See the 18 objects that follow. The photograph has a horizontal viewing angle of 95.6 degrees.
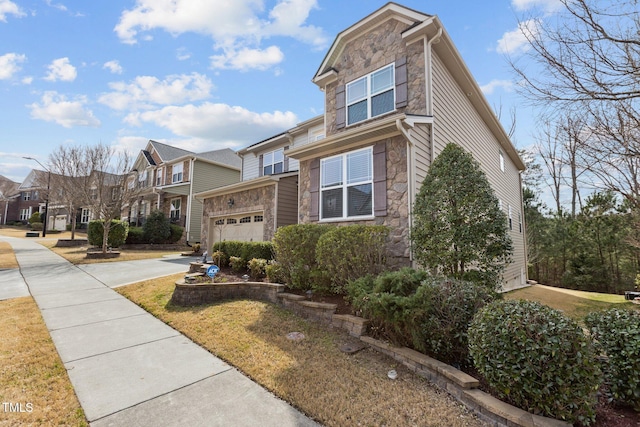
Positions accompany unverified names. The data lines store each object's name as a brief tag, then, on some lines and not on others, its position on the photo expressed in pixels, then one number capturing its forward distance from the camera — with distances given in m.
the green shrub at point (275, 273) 6.51
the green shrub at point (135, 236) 18.28
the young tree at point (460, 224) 5.06
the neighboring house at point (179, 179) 20.55
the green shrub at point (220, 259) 8.99
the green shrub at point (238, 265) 8.27
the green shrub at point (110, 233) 15.76
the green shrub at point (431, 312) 3.48
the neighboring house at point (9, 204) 41.22
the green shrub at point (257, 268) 7.24
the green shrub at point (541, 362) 2.31
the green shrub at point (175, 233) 19.69
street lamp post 18.80
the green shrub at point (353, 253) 5.37
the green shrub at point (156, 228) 18.73
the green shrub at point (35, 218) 35.16
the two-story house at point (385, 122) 6.70
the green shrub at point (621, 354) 2.48
